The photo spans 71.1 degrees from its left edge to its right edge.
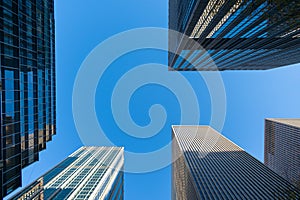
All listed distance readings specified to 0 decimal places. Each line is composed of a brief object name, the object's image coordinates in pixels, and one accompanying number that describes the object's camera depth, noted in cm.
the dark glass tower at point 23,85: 2642
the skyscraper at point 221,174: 7038
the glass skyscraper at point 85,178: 7356
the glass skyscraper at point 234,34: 3947
